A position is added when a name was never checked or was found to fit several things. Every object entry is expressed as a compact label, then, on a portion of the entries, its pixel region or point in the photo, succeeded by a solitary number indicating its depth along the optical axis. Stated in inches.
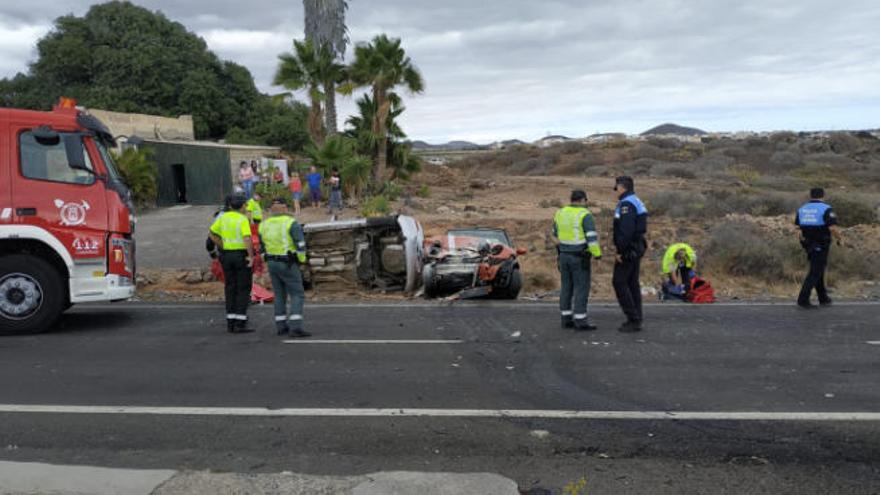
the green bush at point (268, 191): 919.0
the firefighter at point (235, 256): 361.4
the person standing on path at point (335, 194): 863.7
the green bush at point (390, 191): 1005.2
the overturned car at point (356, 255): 513.7
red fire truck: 358.9
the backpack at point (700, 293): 470.3
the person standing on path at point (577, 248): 356.5
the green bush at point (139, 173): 970.7
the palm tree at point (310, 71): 1029.8
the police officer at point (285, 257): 351.3
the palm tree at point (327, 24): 1101.7
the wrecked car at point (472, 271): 492.1
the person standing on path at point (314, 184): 913.5
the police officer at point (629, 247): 347.9
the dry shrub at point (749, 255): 686.5
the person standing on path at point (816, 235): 420.2
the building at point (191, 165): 1058.1
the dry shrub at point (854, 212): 930.7
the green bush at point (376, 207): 840.1
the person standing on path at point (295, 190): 872.3
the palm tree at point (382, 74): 977.5
